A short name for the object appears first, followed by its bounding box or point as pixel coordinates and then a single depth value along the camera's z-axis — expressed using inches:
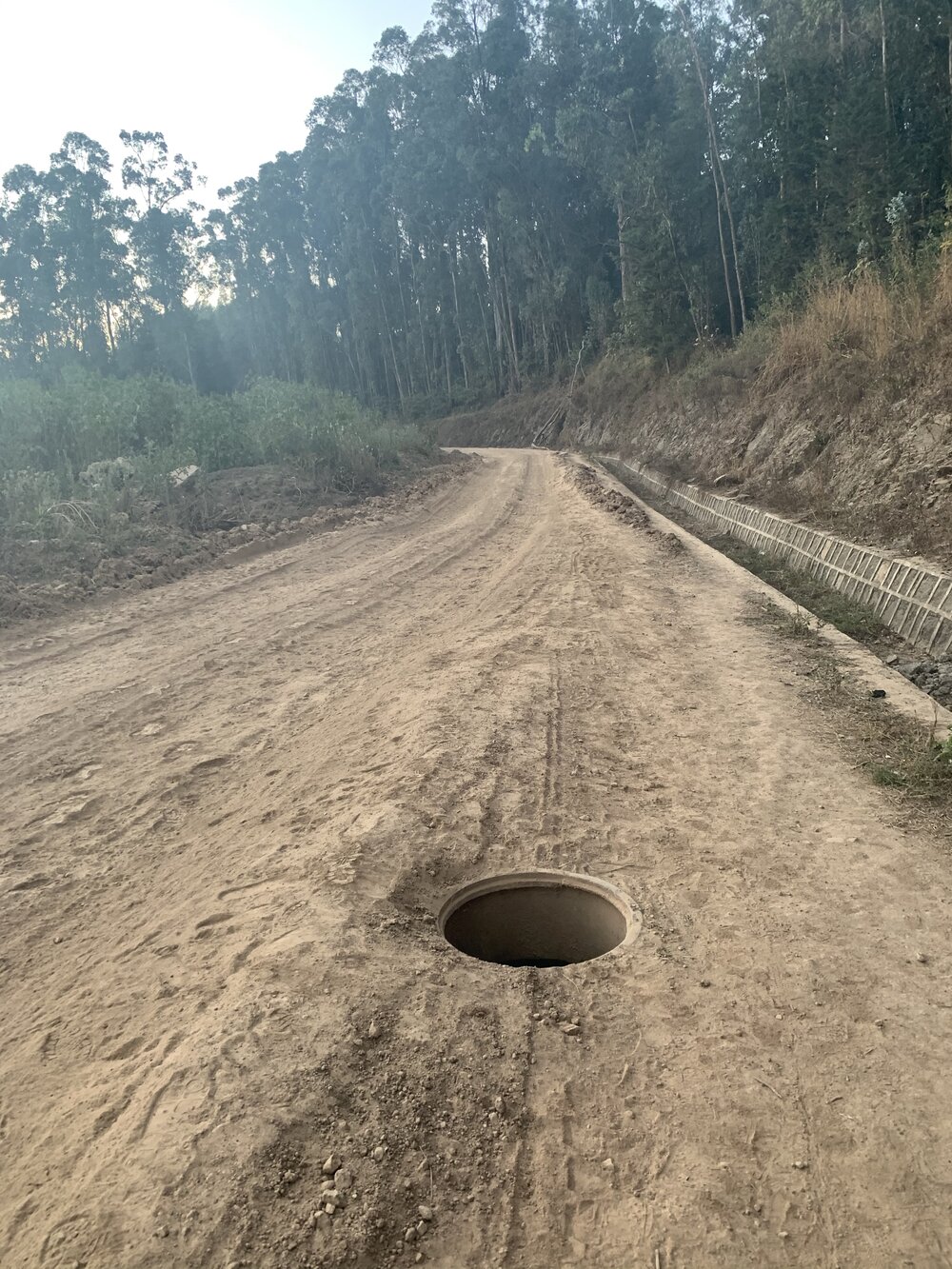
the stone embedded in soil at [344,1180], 88.3
